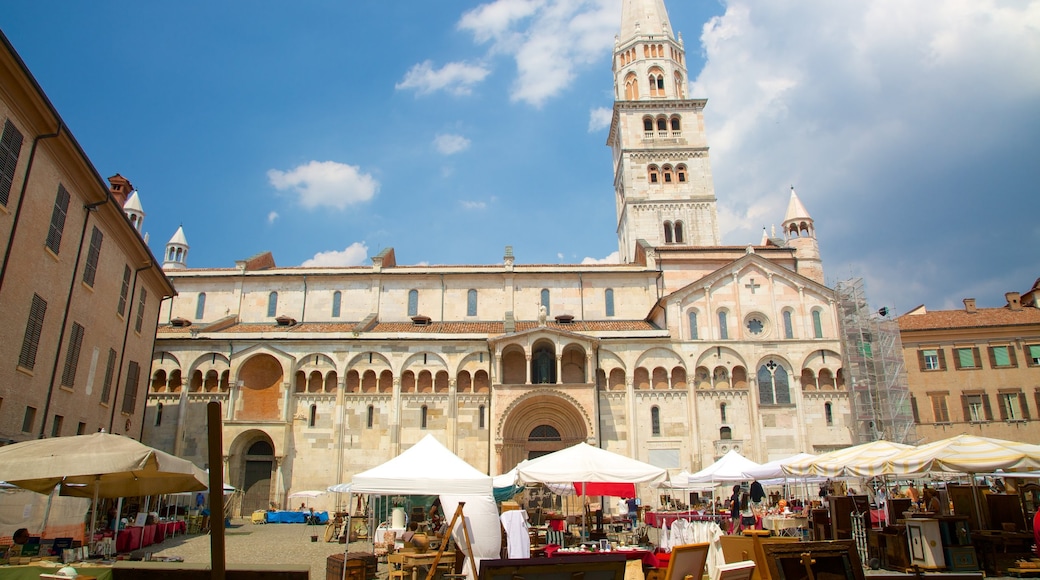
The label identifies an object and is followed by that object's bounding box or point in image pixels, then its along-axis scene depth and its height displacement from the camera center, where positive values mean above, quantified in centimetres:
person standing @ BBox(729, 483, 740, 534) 2172 -34
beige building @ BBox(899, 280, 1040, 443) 3825 +718
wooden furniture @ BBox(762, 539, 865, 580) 817 -67
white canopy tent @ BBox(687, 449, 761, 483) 2259 +107
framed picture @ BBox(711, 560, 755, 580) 766 -76
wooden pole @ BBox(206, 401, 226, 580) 397 +9
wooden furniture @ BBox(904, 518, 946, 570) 1285 -77
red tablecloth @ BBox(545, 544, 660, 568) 1240 -96
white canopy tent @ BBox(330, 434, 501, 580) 1324 +31
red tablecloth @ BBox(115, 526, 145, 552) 2008 -106
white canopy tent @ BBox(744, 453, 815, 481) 2155 +100
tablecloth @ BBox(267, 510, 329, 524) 3198 -66
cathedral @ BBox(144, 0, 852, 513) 3419 +592
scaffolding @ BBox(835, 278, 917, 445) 3403 +658
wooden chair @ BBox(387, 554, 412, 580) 1341 -133
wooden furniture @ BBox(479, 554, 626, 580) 580 -55
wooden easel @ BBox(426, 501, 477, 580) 1188 -75
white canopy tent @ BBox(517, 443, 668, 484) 1686 +83
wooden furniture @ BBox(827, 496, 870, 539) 1548 -31
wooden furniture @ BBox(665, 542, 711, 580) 823 -71
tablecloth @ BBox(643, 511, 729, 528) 2245 -47
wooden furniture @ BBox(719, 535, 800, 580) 830 -61
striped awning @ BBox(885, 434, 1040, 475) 1410 +96
